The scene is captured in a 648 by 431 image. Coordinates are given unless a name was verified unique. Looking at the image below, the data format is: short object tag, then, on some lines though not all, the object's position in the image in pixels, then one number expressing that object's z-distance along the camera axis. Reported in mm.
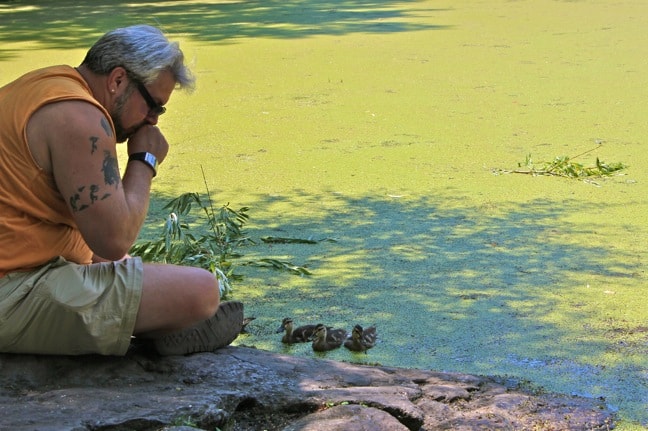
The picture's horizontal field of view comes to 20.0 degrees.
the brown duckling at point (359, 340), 4021
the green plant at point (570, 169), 6622
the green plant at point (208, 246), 4915
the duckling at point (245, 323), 4304
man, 3084
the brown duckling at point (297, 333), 4134
